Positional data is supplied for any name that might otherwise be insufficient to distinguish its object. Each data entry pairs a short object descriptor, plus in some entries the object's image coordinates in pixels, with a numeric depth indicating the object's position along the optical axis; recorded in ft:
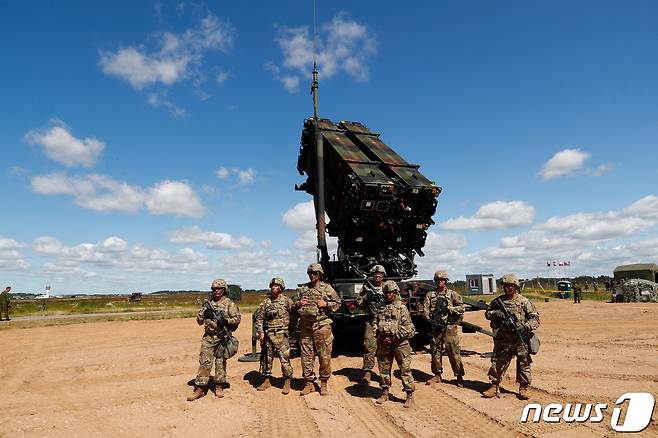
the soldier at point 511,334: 20.43
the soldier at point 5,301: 67.69
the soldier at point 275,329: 22.67
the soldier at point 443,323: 23.17
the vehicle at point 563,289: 111.19
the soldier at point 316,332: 22.02
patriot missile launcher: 30.89
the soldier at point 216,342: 21.91
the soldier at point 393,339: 19.58
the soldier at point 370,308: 22.41
